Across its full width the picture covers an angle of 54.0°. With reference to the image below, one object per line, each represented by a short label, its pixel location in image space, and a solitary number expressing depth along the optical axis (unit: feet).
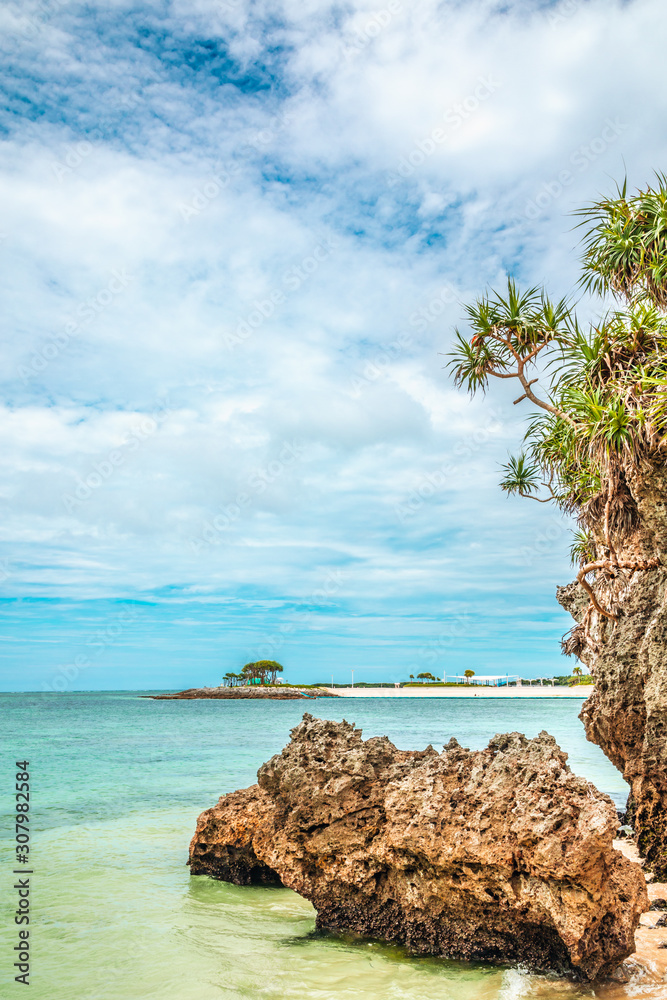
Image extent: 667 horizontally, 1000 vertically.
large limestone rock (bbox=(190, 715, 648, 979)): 12.78
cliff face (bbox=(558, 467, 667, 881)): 19.39
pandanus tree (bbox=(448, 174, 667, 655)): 19.40
